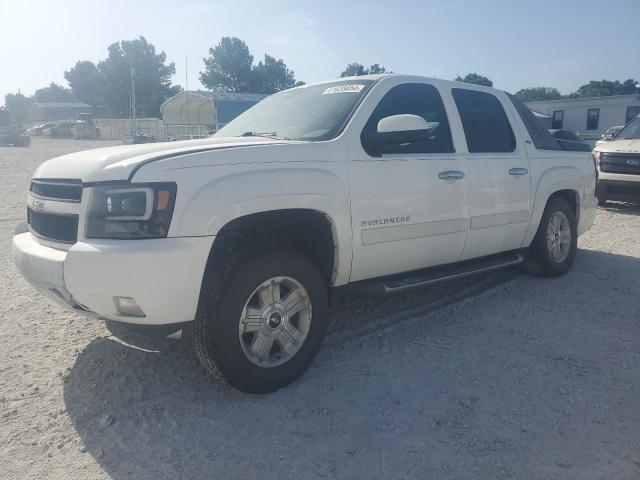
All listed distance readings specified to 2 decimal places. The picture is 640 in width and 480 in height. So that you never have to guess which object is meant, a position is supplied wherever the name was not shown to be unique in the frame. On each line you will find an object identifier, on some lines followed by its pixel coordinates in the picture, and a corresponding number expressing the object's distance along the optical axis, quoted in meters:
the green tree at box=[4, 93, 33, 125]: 85.69
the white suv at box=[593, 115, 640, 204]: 9.50
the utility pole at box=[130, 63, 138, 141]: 45.09
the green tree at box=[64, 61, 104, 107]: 87.75
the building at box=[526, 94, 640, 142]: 33.16
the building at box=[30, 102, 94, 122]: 93.38
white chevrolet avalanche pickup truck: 2.74
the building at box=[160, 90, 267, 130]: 40.35
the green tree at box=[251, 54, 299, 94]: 81.88
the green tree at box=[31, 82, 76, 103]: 110.99
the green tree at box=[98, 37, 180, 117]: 73.88
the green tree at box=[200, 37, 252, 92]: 82.56
